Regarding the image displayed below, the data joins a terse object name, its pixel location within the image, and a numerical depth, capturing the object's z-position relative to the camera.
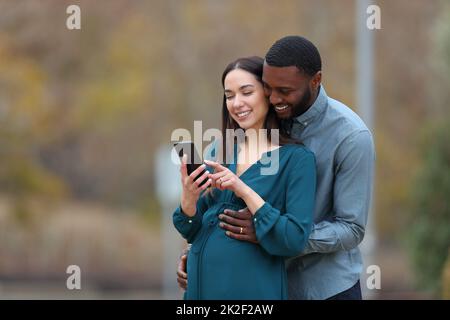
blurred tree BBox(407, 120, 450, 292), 12.68
